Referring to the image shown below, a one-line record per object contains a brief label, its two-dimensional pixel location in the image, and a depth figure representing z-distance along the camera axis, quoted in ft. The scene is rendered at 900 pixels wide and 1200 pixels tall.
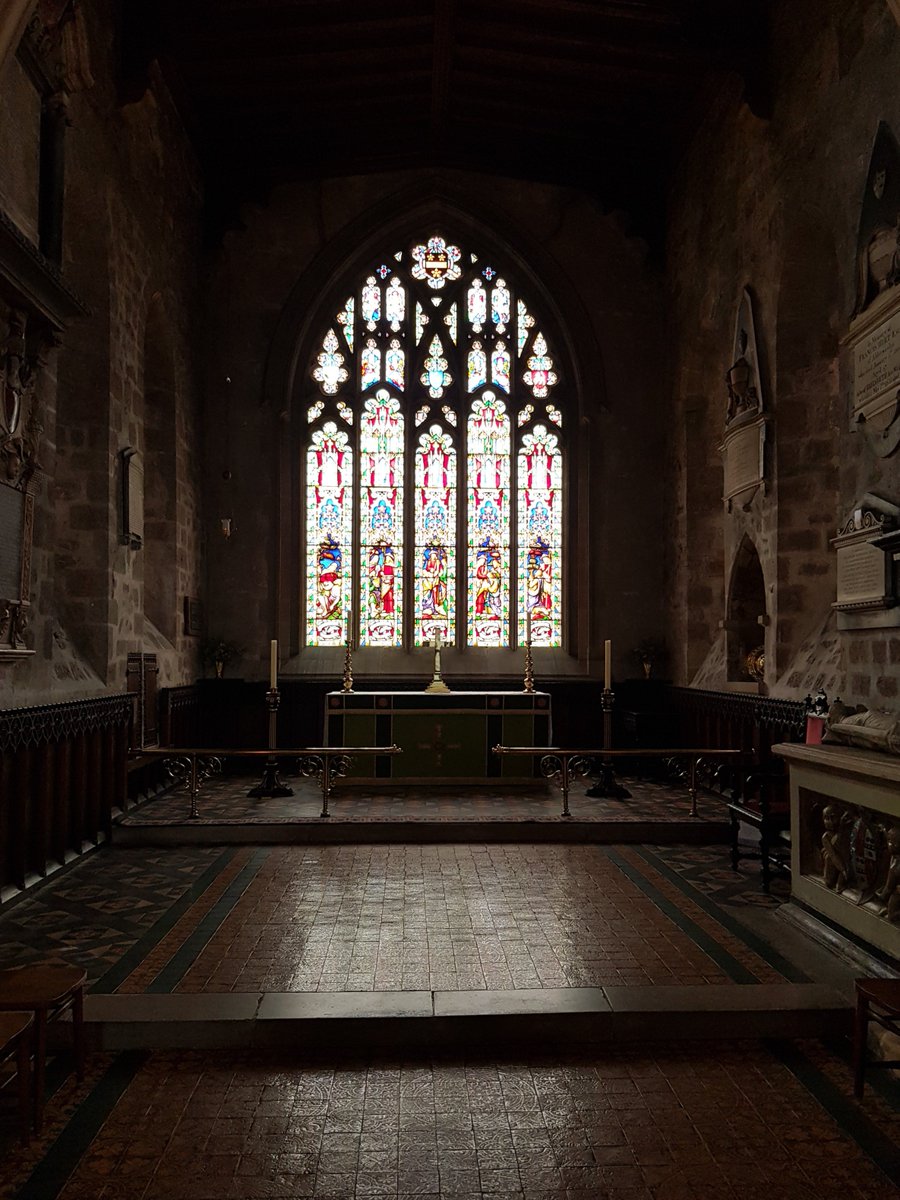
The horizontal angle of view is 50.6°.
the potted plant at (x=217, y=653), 34.83
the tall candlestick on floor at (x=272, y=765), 27.17
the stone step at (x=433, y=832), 22.25
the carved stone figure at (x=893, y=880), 12.67
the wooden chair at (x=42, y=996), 9.42
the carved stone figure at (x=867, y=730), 13.86
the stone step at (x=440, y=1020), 11.60
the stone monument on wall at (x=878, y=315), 19.21
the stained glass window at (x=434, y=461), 37.17
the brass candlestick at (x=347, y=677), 30.30
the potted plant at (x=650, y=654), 35.70
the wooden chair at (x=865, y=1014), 9.82
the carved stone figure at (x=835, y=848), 14.30
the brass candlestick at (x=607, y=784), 27.17
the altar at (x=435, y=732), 29.30
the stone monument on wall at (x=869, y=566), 18.94
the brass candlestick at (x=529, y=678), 31.22
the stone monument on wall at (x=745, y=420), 27.27
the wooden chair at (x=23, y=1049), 8.91
